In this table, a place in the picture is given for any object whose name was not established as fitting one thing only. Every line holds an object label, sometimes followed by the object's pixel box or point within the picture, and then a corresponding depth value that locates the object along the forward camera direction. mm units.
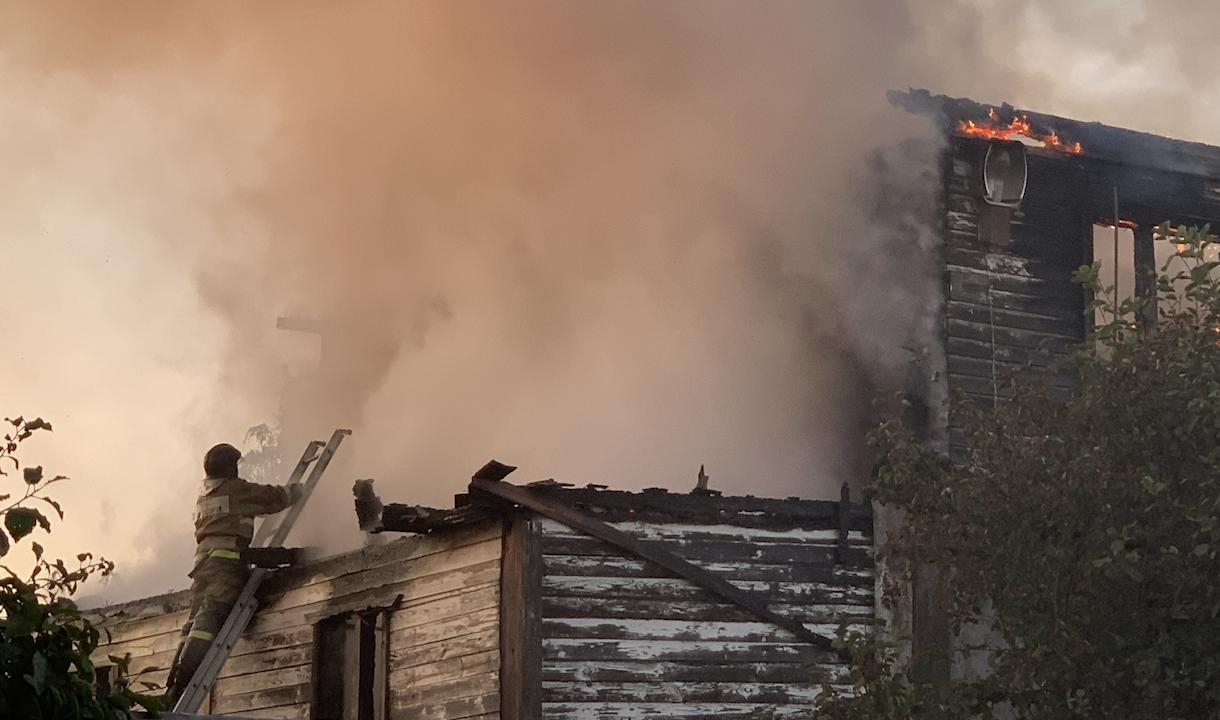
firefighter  13203
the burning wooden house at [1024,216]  15180
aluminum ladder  13117
